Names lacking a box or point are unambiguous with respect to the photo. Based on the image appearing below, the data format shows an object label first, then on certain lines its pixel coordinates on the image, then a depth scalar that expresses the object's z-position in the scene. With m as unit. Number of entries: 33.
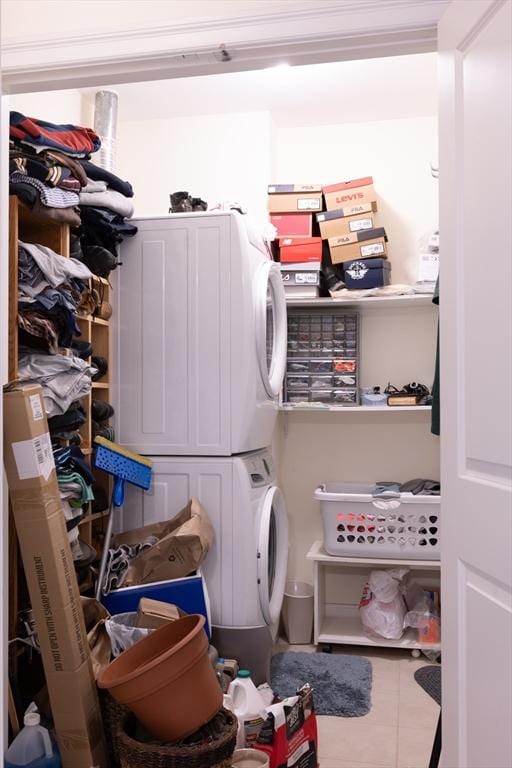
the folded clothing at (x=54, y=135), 2.24
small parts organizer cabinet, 3.76
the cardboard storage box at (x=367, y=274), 3.65
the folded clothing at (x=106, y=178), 2.72
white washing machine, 2.84
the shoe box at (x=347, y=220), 3.72
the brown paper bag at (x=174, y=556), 2.61
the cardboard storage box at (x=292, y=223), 3.75
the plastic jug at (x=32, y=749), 1.98
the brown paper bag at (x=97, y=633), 2.25
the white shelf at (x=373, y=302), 3.56
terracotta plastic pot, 1.88
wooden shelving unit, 2.19
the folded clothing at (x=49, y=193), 2.25
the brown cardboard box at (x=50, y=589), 2.01
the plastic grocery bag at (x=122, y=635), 2.25
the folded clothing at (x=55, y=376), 2.31
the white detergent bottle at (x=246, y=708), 2.20
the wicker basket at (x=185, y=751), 1.85
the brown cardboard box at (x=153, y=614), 2.35
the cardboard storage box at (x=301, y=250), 3.69
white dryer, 2.90
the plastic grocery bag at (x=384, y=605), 3.46
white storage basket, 3.43
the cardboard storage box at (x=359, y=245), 3.68
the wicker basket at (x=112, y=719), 2.04
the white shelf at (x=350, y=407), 3.56
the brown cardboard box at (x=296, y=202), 3.75
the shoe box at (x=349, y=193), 3.73
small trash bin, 3.67
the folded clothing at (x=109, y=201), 2.71
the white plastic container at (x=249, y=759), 2.04
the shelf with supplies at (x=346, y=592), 3.47
